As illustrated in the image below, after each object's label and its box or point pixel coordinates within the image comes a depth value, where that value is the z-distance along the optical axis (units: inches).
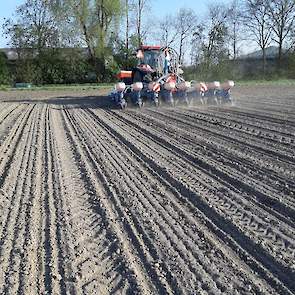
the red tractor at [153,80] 697.0
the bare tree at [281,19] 1893.5
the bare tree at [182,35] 1973.1
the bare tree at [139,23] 1846.7
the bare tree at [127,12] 1792.6
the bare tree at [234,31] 1984.0
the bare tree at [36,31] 1674.5
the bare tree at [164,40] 1999.0
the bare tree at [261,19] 1957.4
